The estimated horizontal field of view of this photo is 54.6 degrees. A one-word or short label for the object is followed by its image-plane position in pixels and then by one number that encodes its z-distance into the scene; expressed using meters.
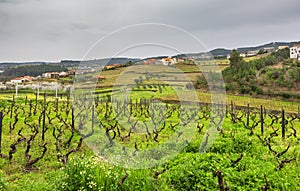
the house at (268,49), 82.69
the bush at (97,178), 5.19
